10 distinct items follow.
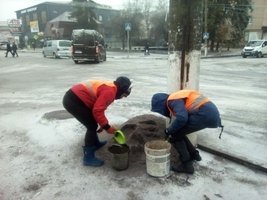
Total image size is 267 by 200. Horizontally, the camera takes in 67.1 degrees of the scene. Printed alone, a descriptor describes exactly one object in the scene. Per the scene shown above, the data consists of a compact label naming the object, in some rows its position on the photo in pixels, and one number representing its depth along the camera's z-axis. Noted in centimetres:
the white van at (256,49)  1747
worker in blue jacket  234
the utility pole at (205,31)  1800
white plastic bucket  243
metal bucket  258
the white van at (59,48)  1663
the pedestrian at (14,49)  1962
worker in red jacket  248
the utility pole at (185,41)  279
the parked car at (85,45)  1239
